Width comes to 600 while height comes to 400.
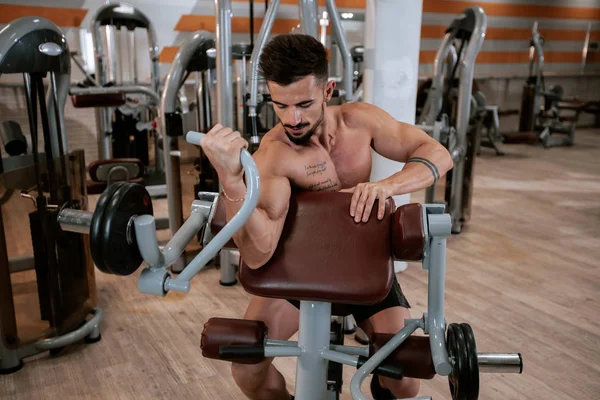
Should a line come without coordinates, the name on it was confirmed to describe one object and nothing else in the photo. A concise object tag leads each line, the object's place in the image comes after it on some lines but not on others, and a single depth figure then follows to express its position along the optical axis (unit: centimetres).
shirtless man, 115
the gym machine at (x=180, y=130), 289
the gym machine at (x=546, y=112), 713
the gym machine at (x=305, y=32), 223
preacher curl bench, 110
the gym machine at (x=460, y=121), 349
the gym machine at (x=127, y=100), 430
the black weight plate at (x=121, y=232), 101
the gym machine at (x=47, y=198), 199
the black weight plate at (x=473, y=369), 109
